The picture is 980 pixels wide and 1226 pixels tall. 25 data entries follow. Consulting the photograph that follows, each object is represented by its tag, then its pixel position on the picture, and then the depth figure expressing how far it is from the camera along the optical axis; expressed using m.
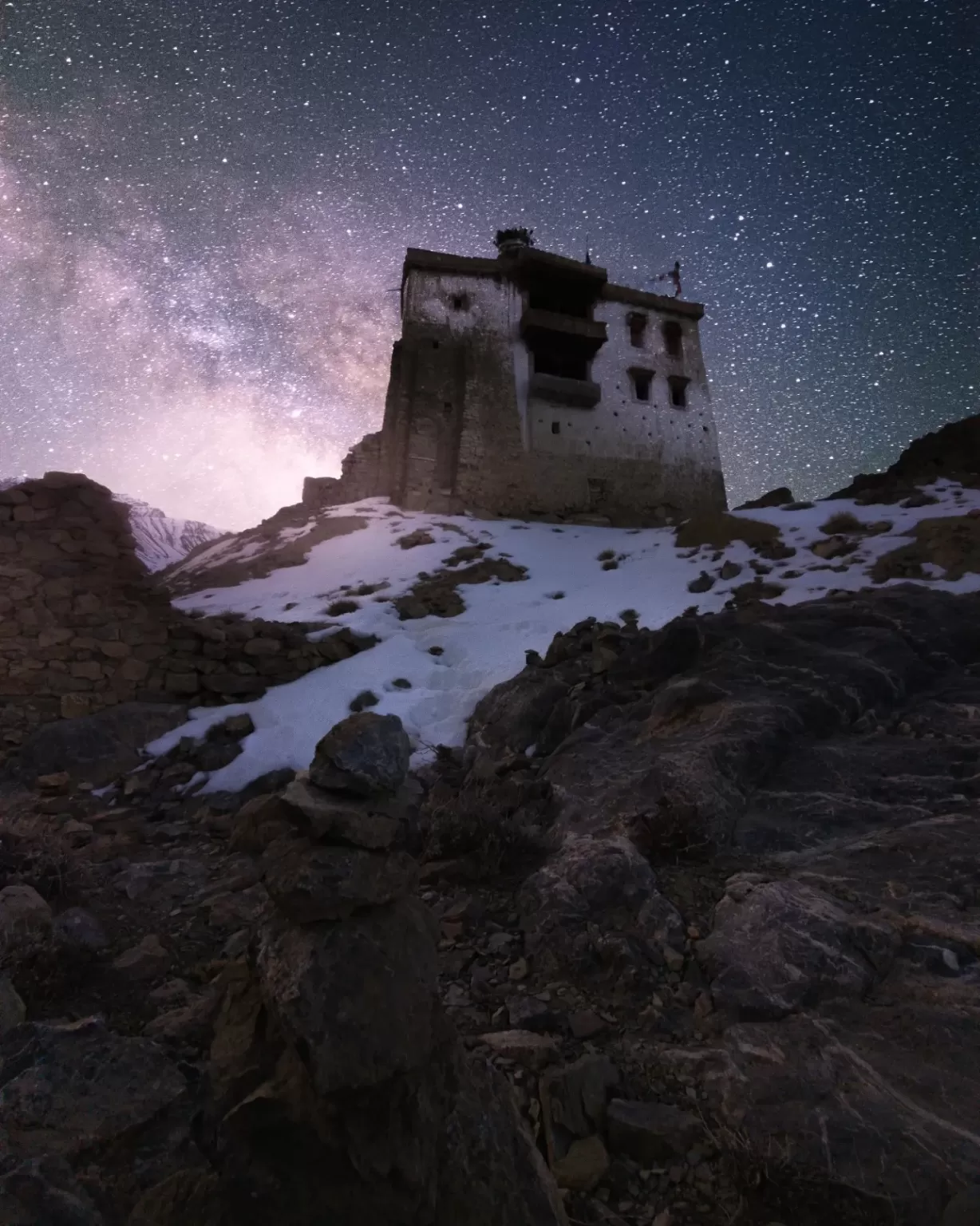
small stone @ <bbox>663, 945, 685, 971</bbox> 3.80
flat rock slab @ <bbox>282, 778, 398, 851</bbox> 2.84
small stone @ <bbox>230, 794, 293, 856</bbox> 3.05
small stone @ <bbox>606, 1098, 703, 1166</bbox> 2.72
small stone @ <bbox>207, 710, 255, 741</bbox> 8.09
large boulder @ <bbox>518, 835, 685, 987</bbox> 3.91
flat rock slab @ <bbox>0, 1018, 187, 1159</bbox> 2.41
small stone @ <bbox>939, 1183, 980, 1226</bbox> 2.20
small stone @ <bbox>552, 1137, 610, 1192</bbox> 2.64
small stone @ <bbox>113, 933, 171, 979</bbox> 3.89
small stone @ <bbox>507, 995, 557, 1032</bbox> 3.49
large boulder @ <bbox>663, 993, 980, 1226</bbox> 2.40
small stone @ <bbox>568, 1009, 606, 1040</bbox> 3.41
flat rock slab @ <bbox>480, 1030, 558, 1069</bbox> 3.18
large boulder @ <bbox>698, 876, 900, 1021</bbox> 3.39
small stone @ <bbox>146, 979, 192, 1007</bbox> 3.65
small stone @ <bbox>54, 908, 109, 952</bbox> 3.92
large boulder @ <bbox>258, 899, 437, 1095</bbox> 2.27
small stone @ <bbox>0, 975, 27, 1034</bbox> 3.06
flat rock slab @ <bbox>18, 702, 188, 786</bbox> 7.30
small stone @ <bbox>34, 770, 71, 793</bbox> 6.92
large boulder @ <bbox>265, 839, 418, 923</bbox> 2.59
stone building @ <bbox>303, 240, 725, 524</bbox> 25.25
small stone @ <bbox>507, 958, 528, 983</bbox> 3.95
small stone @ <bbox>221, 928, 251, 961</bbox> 4.05
